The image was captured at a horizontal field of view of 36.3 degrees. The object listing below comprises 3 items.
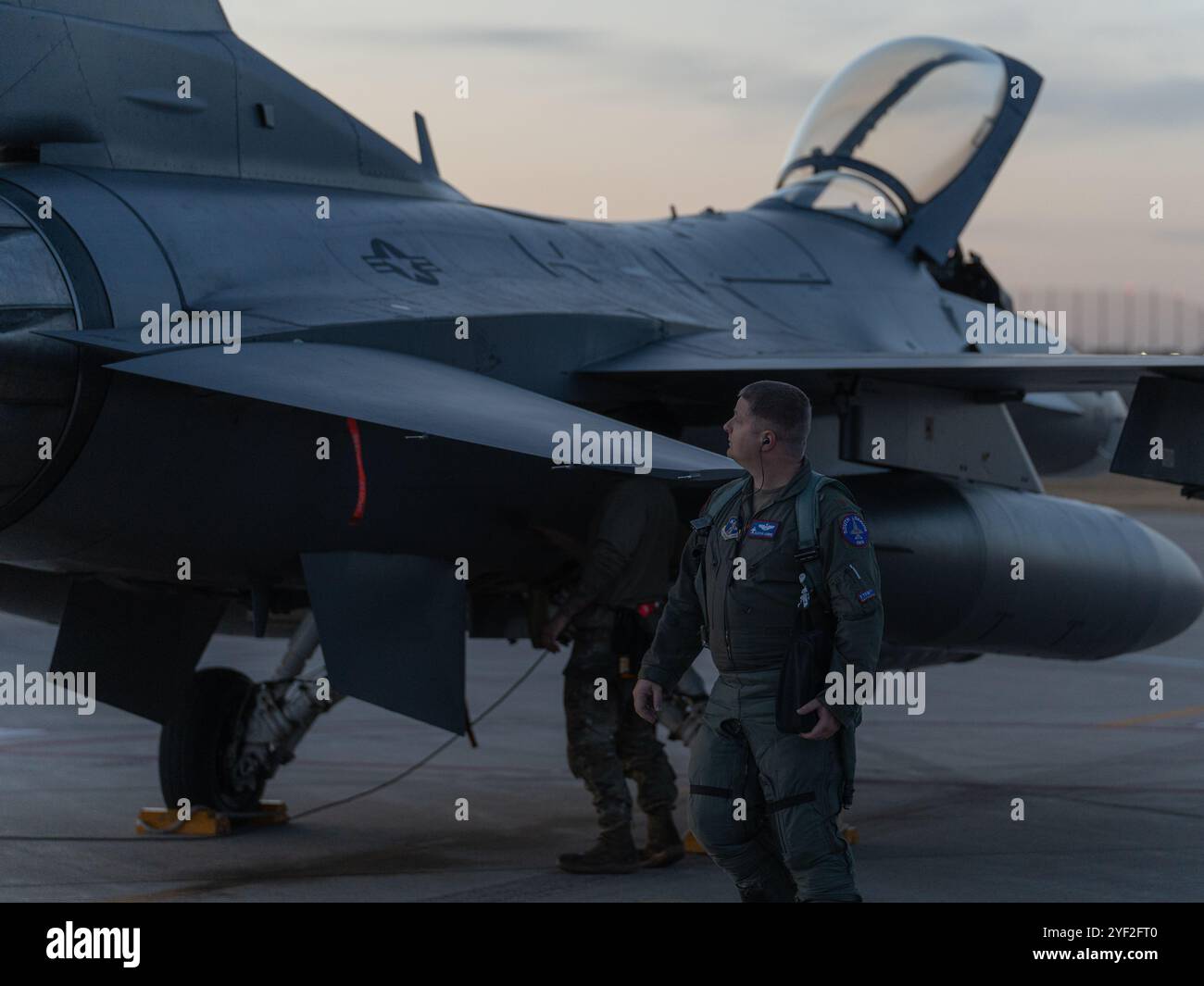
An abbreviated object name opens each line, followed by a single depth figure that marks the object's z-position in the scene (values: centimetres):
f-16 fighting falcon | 665
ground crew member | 788
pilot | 526
